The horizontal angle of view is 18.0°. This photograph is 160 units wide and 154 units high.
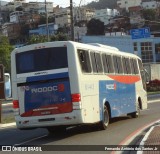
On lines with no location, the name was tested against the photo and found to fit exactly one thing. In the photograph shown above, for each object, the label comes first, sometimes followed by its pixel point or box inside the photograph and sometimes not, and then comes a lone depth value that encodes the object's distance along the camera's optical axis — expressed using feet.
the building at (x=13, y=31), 391.65
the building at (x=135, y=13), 411.70
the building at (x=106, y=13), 453.58
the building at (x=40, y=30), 370.12
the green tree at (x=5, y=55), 223.71
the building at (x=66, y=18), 390.93
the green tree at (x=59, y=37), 250.86
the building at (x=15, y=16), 390.26
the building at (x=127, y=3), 556.51
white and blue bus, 54.75
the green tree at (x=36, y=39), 213.25
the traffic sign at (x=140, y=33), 187.78
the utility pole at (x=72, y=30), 122.29
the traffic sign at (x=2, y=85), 81.76
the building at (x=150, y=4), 500.57
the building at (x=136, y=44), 307.74
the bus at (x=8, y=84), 180.05
